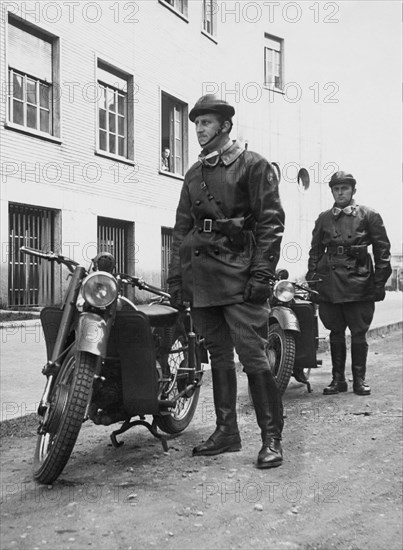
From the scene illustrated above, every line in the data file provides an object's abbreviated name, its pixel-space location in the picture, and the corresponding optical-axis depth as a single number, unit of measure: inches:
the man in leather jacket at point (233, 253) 154.1
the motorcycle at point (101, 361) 134.6
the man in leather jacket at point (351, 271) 249.3
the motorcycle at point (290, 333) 219.9
